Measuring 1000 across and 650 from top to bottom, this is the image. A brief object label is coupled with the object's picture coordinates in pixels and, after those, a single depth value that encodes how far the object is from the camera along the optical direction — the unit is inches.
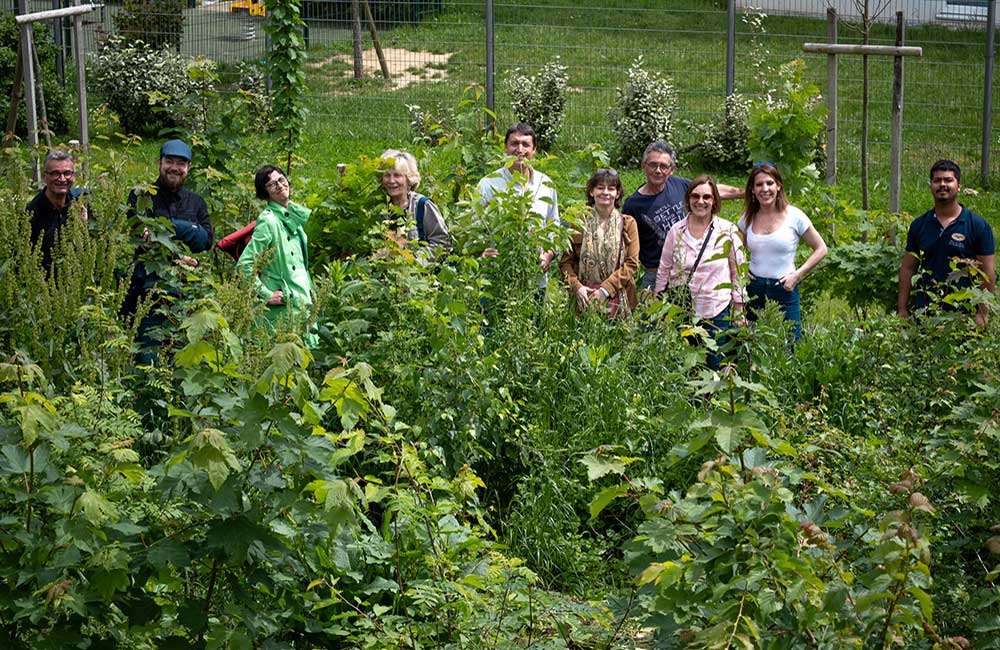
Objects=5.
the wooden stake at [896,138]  380.5
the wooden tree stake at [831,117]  384.5
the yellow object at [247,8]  645.3
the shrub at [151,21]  713.0
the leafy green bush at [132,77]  655.8
